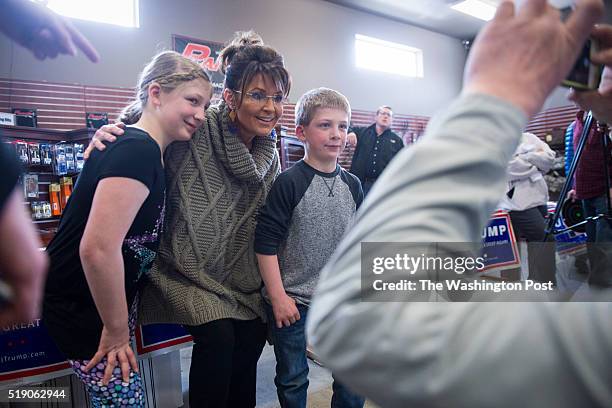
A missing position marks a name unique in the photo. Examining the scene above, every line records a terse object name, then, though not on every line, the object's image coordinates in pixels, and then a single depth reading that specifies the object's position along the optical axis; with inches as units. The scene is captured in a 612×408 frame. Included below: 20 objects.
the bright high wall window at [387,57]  314.5
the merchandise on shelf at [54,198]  174.7
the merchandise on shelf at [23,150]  162.6
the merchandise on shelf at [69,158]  175.5
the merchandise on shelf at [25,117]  180.1
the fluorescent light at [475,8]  292.8
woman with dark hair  55.6
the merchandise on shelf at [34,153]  166.7
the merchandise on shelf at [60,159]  173.5
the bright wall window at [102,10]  195.0
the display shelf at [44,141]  167.8
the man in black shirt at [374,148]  213.5
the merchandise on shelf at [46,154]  170.1
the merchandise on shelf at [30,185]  164.9
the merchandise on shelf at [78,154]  177.2
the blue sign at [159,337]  72.9
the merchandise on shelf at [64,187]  176.9
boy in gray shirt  61.1
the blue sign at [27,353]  62.2
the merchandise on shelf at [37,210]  169.5
